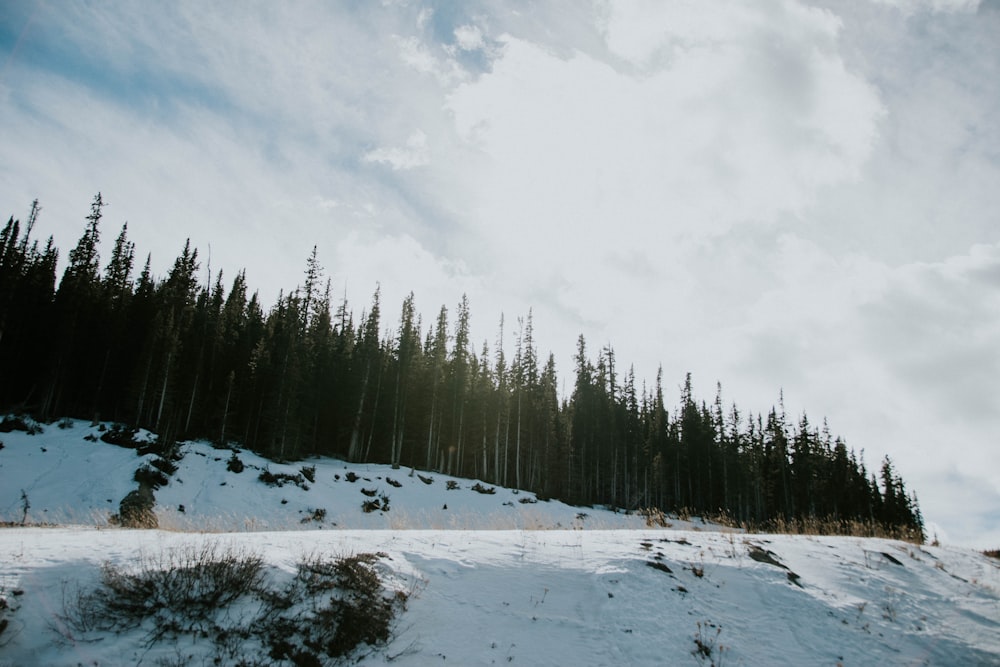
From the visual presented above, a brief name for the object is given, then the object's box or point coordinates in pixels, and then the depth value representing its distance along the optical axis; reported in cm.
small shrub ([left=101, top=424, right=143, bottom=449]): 3200
